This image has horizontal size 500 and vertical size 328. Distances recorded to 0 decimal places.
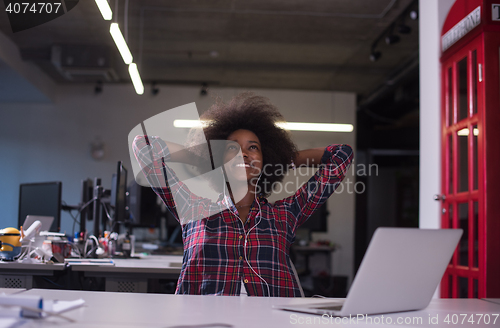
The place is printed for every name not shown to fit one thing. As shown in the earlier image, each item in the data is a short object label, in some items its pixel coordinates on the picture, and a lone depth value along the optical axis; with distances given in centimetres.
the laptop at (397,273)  98
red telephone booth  258
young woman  160
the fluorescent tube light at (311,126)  669
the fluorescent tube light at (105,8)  322
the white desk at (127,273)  266
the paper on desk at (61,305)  94
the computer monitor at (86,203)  356
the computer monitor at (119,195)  320
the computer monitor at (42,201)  343
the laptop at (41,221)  288
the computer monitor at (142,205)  394
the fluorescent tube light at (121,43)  363
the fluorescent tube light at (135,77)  439
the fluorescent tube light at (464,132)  272
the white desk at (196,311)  96
